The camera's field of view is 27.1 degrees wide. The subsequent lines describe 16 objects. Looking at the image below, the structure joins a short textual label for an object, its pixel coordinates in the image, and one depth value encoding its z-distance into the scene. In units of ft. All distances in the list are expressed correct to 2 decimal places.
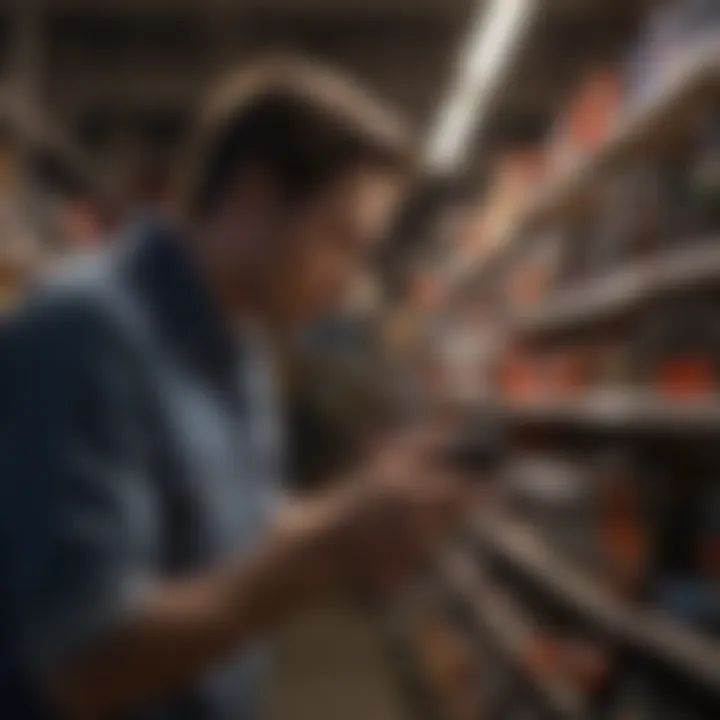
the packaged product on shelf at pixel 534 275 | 16.55
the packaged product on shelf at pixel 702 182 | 10.49
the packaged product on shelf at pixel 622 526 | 11.92
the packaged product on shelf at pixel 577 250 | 14.51
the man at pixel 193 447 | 5.14
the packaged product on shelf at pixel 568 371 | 14.49
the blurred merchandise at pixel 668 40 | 10.34
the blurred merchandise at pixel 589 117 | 13.64
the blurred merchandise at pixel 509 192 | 17.69
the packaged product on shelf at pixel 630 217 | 11.91
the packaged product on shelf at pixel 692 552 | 10.47
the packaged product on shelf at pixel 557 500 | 13.65
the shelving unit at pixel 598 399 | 10.29
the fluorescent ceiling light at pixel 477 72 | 15.25
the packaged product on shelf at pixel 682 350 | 10.77
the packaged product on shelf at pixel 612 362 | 12.57
